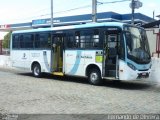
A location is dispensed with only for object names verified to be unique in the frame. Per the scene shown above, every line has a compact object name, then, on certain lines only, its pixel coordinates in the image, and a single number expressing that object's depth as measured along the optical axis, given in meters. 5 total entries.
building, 26.57
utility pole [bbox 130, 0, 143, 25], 19.85
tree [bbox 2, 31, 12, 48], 22.61
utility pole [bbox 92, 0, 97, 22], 17.07
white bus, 10.30
